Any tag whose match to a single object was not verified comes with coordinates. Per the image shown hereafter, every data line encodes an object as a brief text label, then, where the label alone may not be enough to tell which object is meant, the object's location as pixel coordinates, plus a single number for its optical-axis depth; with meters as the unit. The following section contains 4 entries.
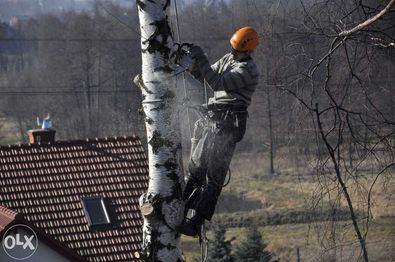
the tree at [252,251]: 41.31
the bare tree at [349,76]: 15.52
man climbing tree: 13.72
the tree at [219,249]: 40.25
